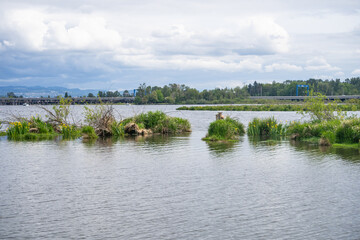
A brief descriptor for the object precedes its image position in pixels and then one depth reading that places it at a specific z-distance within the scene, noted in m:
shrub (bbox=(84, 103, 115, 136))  33.12
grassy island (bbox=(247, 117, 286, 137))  34.31
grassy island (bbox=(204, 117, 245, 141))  29.33
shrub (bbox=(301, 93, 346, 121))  31.91
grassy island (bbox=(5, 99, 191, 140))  31.41
